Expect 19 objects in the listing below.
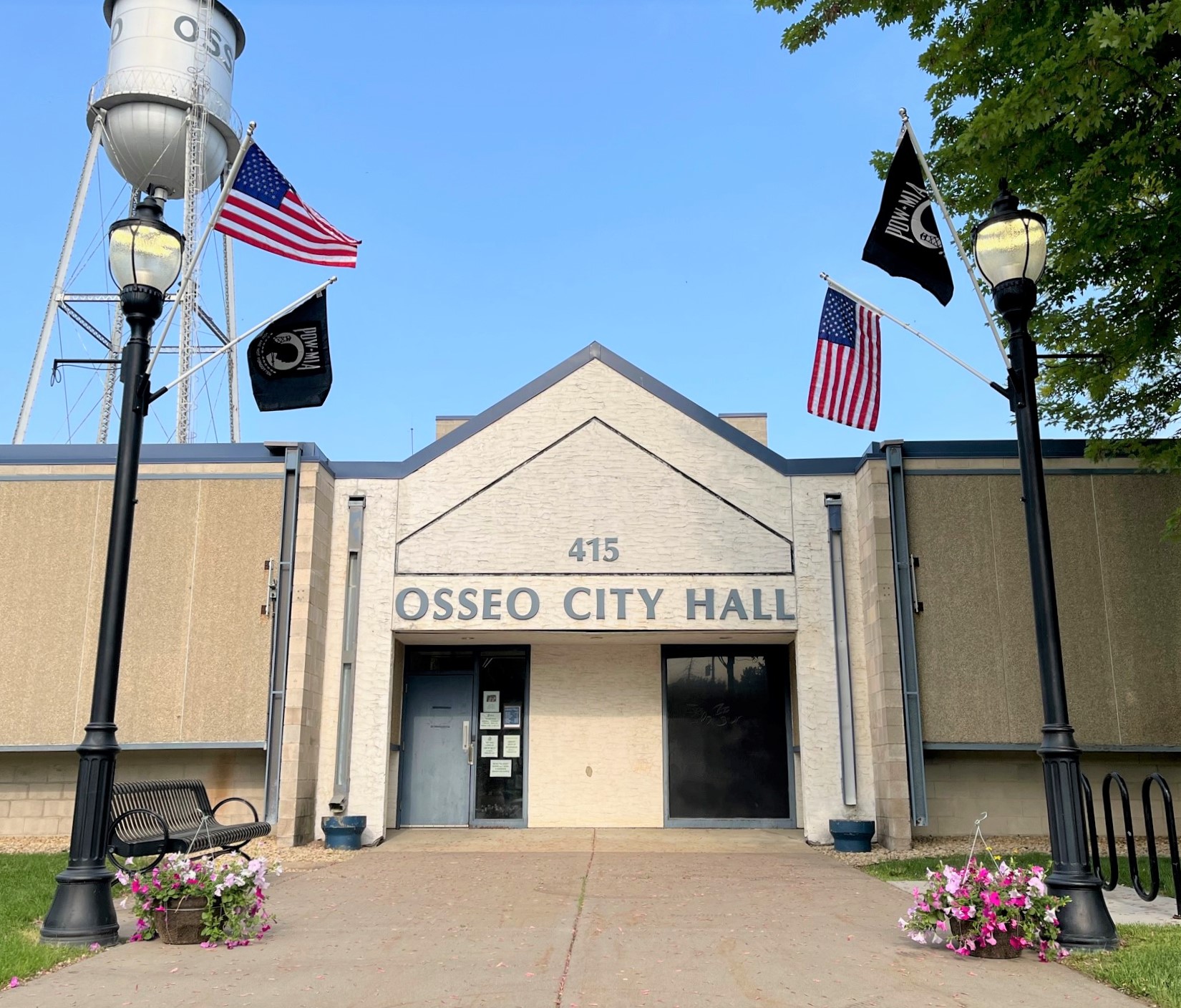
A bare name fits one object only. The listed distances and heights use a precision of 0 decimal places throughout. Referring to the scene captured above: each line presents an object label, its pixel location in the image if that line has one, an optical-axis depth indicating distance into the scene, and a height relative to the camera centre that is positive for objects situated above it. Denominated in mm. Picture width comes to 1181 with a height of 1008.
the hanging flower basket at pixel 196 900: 7082 -1069
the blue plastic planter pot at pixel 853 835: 12781 -1173
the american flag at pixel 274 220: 11289 +5584
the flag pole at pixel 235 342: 8578 +4026
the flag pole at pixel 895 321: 8344 +4240
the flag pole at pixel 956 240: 8806 +4291
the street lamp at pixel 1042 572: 6859 +1158
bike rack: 7559 -800
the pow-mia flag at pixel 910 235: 10000 +4672
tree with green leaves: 9000 +5373
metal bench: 9023 -800
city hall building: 13391 +1449
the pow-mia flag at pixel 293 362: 13289 +4714
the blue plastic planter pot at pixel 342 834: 13180 -1180
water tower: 25078 +14706
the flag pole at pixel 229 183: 10127 +5647
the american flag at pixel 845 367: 13422 +4615
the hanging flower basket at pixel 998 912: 6660 -1097
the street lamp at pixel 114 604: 7094 +986
